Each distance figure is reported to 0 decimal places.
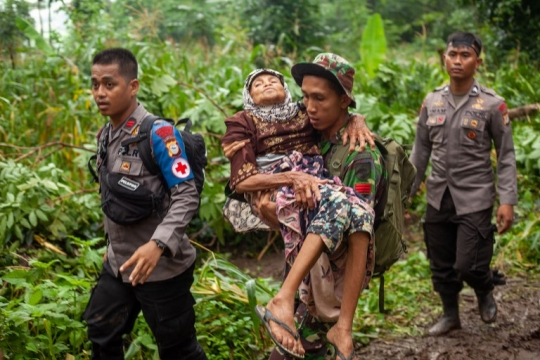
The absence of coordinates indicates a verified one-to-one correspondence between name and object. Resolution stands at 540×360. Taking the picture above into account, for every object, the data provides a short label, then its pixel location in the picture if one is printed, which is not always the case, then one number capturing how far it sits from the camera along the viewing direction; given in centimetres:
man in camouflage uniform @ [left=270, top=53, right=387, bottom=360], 310
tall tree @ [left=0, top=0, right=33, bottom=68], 794
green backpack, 318
